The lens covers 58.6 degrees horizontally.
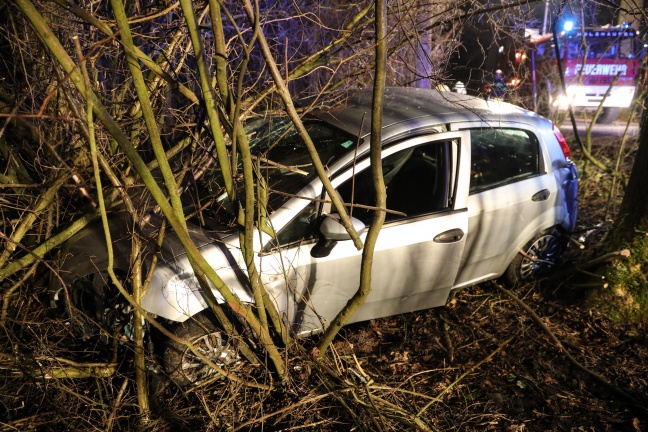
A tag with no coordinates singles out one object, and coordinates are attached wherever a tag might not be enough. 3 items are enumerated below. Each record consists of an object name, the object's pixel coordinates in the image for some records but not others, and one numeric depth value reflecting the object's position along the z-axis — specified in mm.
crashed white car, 3518
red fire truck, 10070
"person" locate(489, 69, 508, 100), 4727
